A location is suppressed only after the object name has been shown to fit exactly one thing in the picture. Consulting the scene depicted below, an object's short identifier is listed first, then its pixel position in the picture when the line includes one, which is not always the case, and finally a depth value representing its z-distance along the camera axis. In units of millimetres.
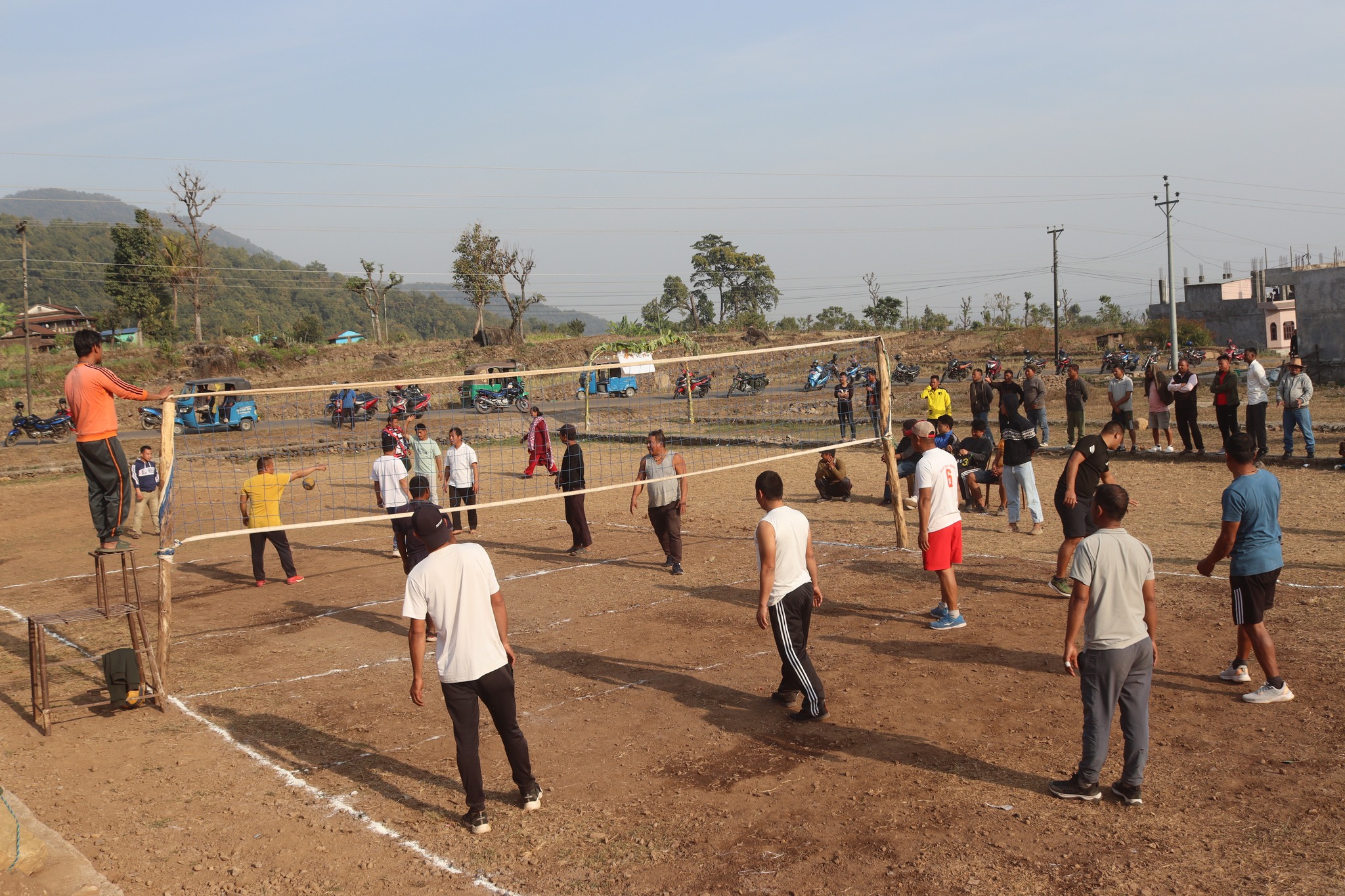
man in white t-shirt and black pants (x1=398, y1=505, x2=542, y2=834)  5230
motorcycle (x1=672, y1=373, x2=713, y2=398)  38916
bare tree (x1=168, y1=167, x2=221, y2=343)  55688
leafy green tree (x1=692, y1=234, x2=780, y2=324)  79375
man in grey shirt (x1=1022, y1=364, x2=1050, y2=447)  17328
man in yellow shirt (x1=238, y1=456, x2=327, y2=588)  11117
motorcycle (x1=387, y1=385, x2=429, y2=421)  32188
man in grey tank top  11125
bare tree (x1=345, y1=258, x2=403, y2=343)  64438
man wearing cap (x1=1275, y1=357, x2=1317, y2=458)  15289
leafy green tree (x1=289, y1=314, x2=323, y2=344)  59750
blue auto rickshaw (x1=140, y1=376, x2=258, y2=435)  29922
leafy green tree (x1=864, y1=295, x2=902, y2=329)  67500
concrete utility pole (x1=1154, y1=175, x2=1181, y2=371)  37344
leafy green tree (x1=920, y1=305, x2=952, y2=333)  70512
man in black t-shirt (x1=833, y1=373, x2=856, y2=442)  21406
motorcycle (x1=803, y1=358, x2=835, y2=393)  39312
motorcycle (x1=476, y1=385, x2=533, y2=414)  34281
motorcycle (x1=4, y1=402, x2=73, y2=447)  32688
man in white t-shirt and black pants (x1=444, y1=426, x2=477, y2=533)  12727
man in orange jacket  7258
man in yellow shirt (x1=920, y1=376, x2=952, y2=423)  14914
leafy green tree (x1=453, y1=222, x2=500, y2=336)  62688
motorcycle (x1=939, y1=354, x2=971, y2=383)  41031
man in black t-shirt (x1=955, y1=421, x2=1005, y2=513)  13383
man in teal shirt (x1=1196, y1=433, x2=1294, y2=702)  6215
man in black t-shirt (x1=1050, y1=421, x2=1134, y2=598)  8906
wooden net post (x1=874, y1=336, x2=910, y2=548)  11336
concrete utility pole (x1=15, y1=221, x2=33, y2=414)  35375
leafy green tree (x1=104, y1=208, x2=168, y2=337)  58969
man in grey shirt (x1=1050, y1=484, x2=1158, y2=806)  5008
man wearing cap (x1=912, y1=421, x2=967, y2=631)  8258
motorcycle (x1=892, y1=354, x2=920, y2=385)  39688
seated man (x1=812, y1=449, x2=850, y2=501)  15211
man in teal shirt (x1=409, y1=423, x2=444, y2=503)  13211
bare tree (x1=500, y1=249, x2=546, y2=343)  61425
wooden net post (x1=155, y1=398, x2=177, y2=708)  7488
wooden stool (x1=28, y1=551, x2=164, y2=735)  6934
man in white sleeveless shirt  6473
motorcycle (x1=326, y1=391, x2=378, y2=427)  30500
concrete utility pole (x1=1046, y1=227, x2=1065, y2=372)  48188
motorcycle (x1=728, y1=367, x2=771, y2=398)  39188
